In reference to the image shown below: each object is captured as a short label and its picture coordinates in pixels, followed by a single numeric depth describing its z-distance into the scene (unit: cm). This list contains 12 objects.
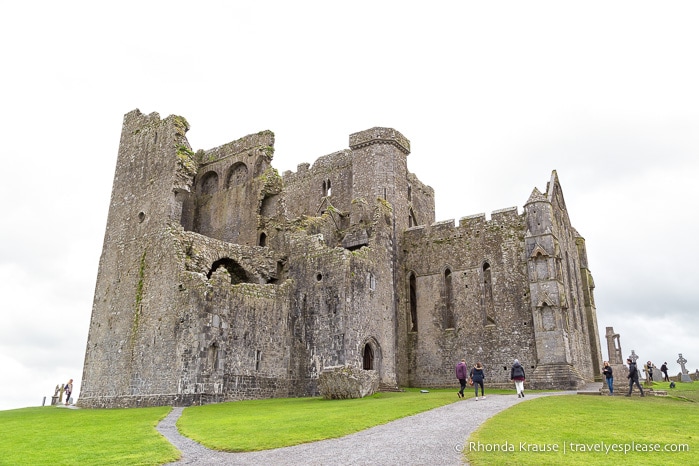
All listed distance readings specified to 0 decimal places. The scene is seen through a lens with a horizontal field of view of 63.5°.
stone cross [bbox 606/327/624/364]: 2483
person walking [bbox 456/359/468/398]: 2241
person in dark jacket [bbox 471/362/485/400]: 2170
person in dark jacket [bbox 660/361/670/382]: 3828
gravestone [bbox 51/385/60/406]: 3859
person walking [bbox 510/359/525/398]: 2122
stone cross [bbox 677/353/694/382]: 3812
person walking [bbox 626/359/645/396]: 2170
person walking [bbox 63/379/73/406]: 3697
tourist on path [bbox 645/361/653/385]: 3117
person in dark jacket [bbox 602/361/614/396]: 2239
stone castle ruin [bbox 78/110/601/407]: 2758
